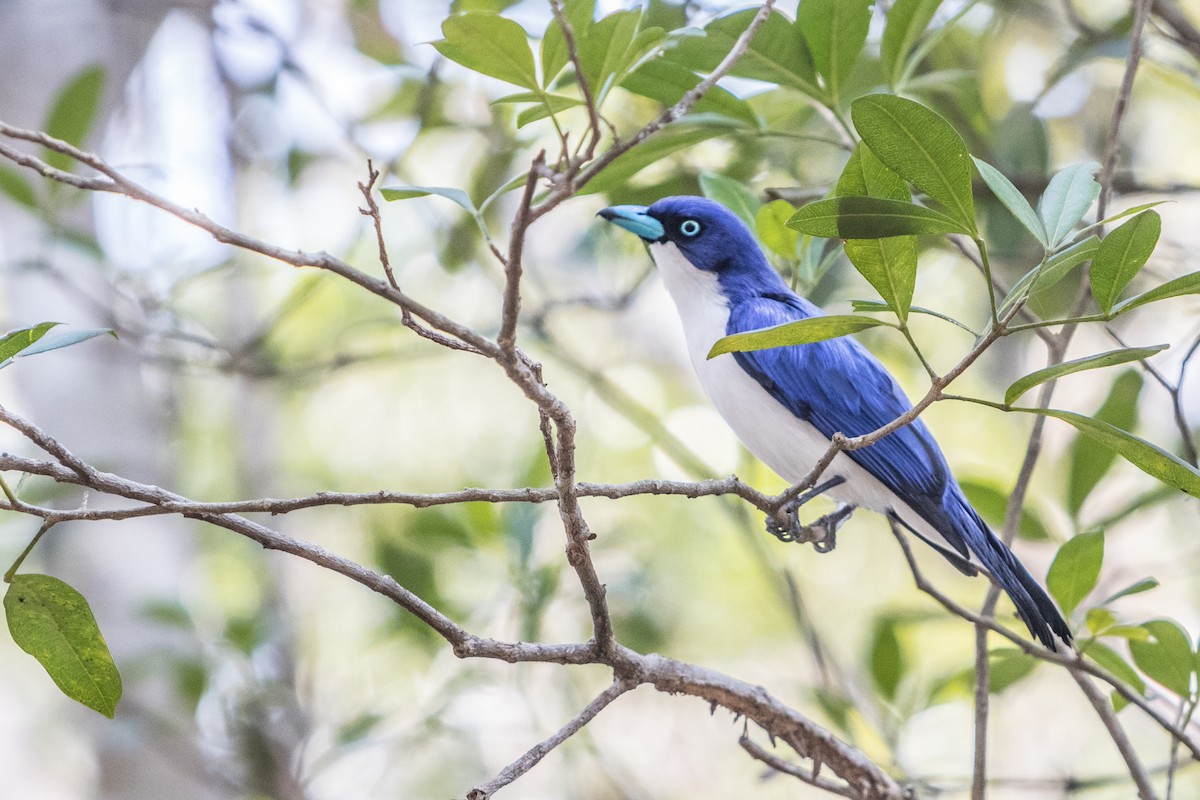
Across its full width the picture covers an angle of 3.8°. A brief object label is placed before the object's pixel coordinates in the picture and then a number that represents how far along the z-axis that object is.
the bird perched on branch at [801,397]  4.80
